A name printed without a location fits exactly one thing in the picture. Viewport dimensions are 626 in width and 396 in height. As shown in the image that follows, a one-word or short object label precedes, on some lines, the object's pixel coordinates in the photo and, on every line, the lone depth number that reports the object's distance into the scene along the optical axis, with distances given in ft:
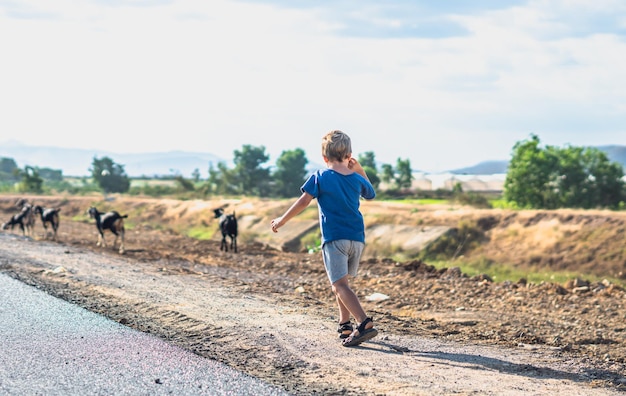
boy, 27.61
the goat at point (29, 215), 110.83
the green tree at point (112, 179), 338.54
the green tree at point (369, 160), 334.03
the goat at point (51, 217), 102.99
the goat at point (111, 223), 89.56
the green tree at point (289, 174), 306.14
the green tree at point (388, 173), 328.70
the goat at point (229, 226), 96.73
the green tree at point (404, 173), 320.70
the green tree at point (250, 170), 308.26
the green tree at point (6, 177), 586.94
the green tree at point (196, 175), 386.93
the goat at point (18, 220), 109.40
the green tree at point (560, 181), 189.57
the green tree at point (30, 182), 313.94
